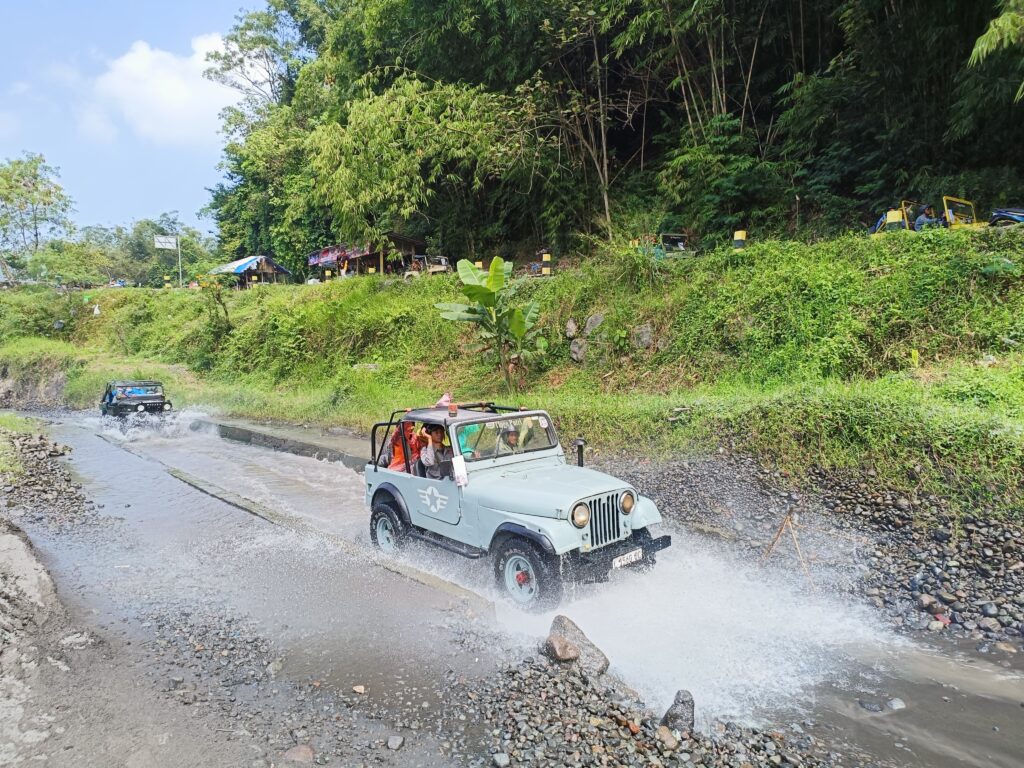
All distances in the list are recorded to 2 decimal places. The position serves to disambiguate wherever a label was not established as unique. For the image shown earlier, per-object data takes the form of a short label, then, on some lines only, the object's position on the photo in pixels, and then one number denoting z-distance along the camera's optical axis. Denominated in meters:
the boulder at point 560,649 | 4.54
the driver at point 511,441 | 6.50
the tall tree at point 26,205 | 43.50
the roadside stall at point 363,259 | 27.52
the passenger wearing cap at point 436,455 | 6.32
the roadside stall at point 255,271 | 38.98
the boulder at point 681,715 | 3.89
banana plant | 13.07
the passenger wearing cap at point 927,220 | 11.58
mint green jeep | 5.18
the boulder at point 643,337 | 13.28
